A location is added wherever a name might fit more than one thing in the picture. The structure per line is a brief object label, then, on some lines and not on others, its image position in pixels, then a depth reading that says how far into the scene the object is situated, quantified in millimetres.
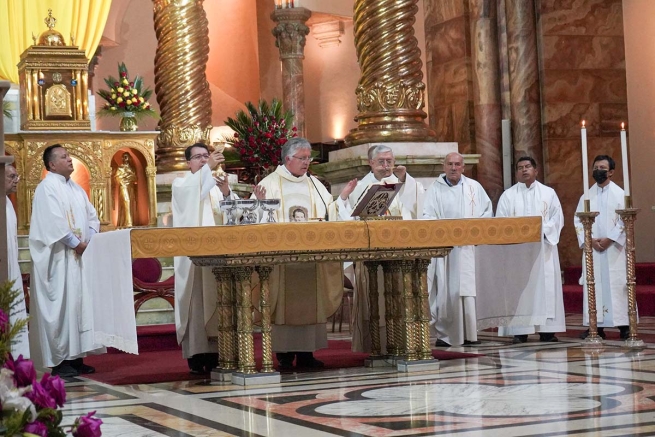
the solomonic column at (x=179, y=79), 11898
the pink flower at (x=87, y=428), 2439
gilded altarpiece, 10531
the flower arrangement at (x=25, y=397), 2334
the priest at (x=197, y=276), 7379
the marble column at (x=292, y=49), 18375
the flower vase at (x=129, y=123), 11016
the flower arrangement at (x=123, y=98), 10859
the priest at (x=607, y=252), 9133
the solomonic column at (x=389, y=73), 9828
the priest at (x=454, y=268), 8945
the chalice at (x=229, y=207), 6711
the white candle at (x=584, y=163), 7320
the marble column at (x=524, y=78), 13172
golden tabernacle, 10781
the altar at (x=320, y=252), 6406
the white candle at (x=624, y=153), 7211
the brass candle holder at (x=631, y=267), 7770
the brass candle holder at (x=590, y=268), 7930
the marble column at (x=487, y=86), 13297
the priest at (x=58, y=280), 7812
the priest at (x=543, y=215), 9125
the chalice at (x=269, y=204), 6785
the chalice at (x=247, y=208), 6703
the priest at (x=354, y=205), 7715
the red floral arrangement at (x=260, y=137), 10039
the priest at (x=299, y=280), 7500
